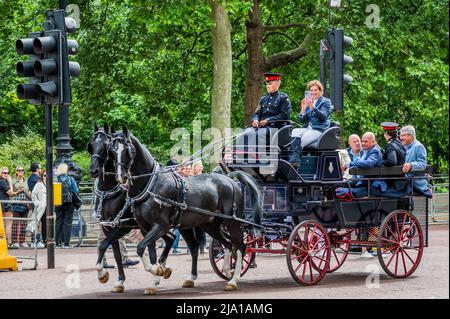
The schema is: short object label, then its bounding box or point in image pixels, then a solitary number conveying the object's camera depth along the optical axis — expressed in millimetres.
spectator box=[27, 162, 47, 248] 24458
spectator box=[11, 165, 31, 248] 19547
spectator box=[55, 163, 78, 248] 24344
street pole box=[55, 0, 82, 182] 25328
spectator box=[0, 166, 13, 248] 24734
